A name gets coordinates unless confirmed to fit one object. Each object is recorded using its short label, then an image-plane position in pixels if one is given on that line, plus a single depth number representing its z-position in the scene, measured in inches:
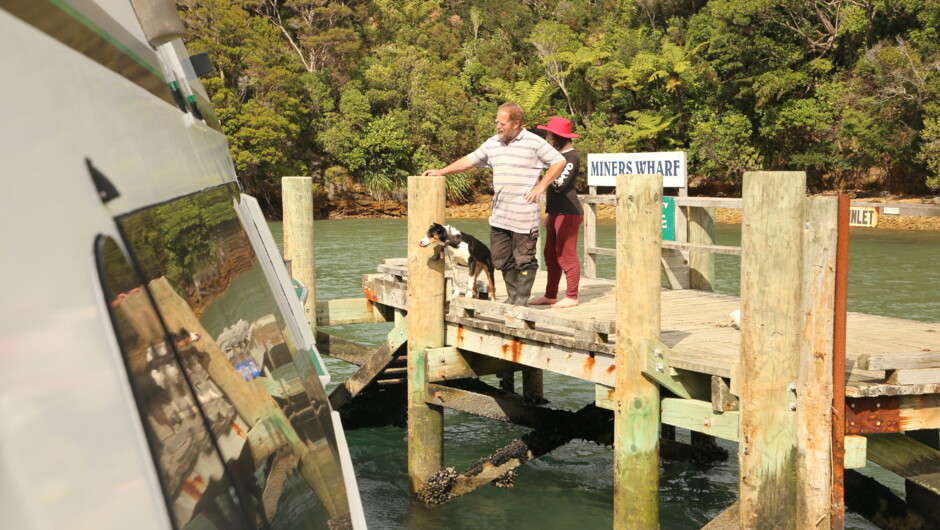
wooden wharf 179.0
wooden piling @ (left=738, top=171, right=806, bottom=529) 178.7
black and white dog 265.4
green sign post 312.0
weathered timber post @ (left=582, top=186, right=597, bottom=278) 343.6
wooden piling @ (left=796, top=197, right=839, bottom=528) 176.6
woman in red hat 264.7
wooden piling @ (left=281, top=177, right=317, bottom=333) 330.3
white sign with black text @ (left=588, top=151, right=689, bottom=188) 332.5
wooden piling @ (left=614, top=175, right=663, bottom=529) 208.2
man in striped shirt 252.5
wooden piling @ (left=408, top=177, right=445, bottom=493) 267.9
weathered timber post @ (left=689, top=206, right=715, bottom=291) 320.5
